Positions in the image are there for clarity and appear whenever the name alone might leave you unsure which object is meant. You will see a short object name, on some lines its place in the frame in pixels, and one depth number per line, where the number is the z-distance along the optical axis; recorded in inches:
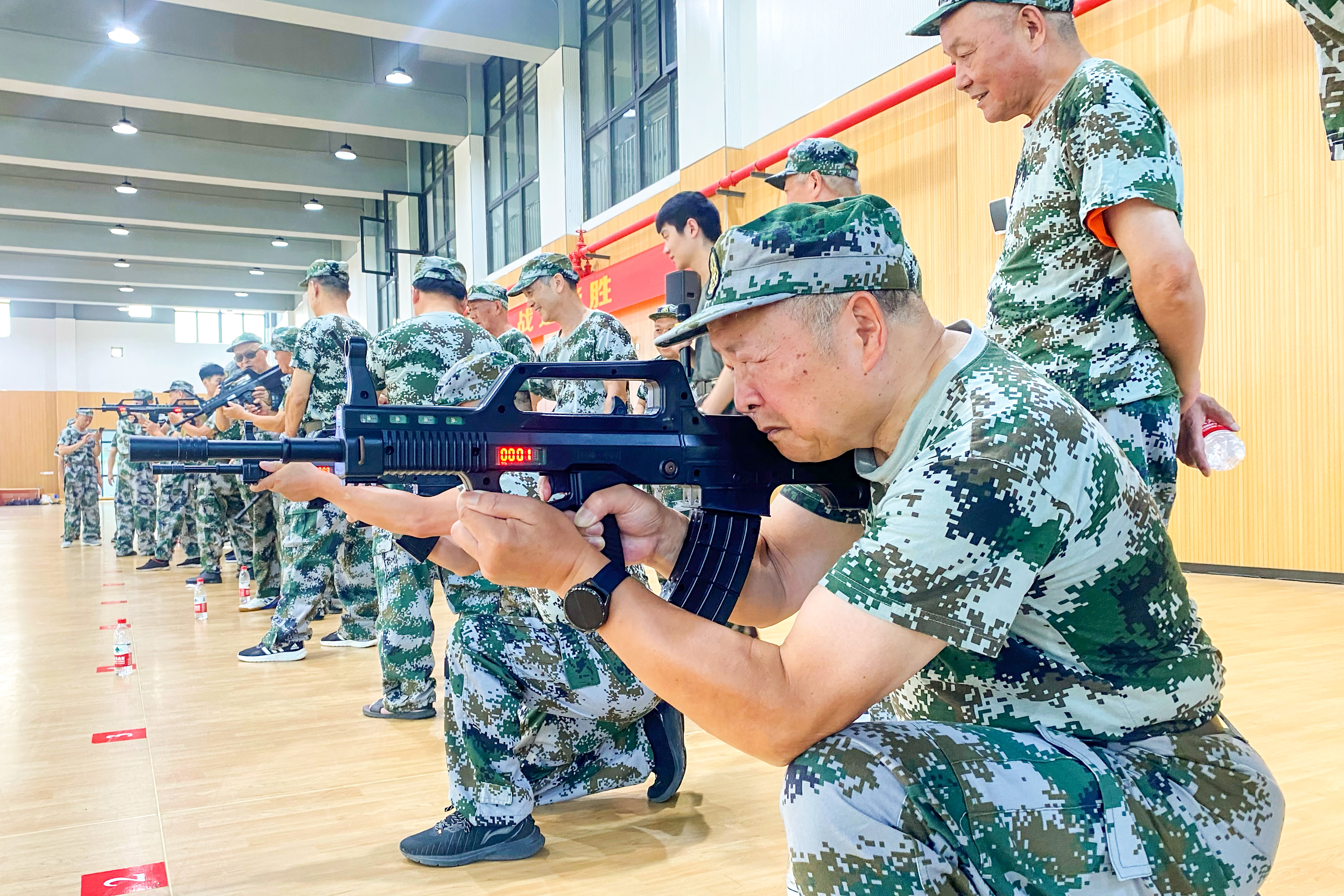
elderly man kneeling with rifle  36.6
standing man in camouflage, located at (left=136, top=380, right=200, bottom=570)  307.9
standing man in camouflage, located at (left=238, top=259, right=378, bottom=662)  159.5
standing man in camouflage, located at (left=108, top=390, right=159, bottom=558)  349.1
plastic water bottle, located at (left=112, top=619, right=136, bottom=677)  151.6
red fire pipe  232.7
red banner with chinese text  354.9
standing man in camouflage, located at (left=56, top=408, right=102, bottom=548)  404.5
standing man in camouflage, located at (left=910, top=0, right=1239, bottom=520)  56.4
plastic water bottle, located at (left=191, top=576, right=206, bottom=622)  204.2
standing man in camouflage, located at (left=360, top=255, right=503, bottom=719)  118.2
